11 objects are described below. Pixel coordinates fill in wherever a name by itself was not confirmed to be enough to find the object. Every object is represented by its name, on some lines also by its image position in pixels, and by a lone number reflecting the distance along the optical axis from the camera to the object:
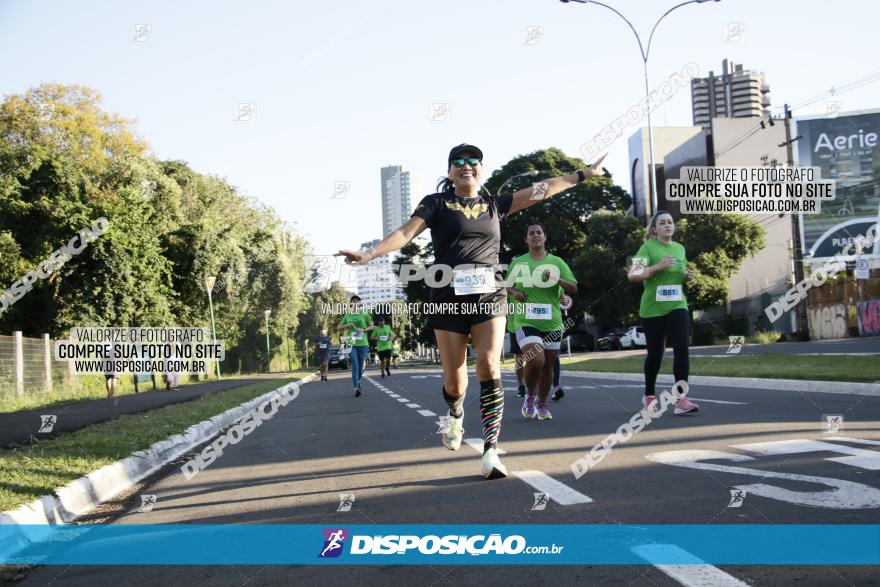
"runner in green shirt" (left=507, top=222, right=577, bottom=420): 9.26
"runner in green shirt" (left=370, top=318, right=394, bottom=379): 26.57
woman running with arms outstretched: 5.56
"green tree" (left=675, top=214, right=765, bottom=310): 44.84
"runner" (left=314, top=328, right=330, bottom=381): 27.96
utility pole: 30.59
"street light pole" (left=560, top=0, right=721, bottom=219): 23.44
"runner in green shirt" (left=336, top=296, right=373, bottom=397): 17.31
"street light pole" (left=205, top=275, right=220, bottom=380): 30.19
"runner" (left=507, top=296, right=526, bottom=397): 10.38
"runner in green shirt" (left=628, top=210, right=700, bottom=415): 8.98
